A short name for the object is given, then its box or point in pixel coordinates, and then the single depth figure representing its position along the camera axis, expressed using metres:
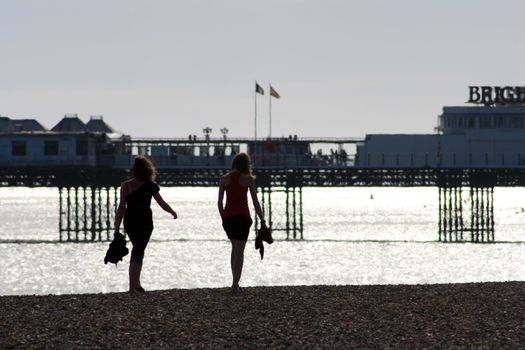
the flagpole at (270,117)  140.19
